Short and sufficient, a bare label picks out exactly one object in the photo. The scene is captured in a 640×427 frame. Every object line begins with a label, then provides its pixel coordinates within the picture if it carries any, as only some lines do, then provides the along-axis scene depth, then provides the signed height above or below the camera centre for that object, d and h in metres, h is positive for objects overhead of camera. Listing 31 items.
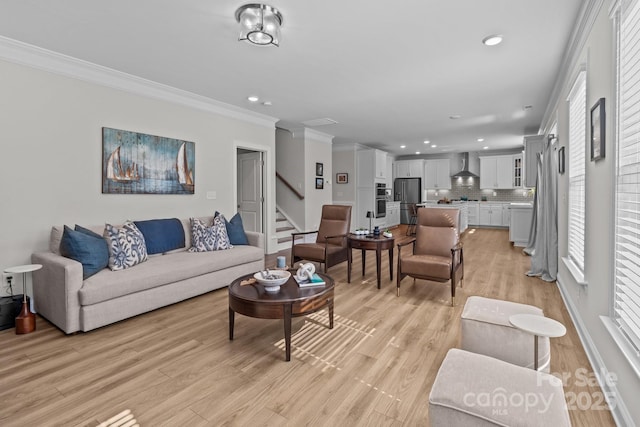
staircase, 6.80 -0.54
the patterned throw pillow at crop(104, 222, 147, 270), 3.26 -0.41
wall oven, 9.66 +0.15
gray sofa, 2.76 -0.76
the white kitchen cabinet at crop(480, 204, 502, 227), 10.44 -0.31
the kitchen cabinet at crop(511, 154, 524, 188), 10.05 +1.11
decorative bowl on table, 2.60 -0.59
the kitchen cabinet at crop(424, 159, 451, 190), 11.41 +1.12
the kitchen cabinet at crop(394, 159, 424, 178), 11.65 +1.36
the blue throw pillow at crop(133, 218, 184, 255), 3.89 -0.34
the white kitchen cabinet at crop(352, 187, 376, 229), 9.41 +0.03
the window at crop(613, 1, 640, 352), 1.62 +0.12
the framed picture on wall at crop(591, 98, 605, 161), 2.06 +0.50
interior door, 6.35 +0.34
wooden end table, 4.29 -0.52
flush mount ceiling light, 2.54 +1.48
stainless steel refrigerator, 11.74 +0.47
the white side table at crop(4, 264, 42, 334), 2.85 -0.97
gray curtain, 4.47 -0.27
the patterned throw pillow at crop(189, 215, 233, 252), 4.19 -0.40
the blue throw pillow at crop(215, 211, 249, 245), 4.57 -0.36
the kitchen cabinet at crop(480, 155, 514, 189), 10.23 +1.07
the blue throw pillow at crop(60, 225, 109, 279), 2.97 -0.40
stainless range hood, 11.00 +1.18
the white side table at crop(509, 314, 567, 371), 1.59 -0.62
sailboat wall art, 3.92 +0.57
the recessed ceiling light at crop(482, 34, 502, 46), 3.03 +1.58
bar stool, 9.37 -0.52
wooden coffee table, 2.41 -0.73
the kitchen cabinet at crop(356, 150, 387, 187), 9.31 +1.12
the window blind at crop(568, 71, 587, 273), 3.06 +0.36
